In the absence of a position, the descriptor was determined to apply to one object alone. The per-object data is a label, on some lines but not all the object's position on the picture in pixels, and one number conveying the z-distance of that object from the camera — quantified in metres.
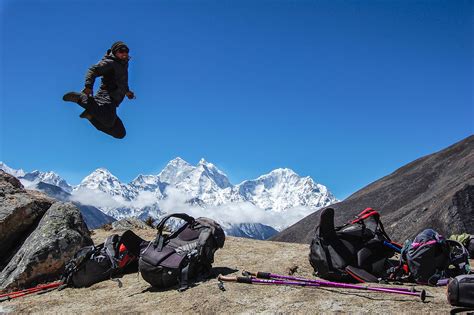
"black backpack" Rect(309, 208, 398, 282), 8.55
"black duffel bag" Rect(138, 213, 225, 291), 8.84
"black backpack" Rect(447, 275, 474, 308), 5.85
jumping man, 10.38
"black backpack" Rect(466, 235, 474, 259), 11.06
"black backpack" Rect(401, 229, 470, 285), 8.21
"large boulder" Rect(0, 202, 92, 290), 11.00
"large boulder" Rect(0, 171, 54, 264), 12.38
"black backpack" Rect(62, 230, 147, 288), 10.46
